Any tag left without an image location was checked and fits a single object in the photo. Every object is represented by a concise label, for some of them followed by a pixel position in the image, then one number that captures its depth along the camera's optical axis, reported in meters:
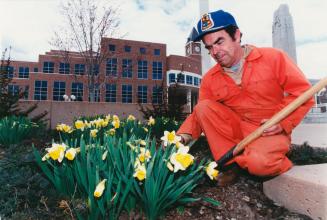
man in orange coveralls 1.92
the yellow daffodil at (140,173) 1.39
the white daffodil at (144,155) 1.54
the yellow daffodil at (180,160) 1.49
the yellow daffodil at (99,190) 1.27
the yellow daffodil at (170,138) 1.84
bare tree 18.89
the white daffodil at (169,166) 1.50
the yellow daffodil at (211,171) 1.65
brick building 39.00
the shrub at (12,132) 3.69
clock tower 46.94
